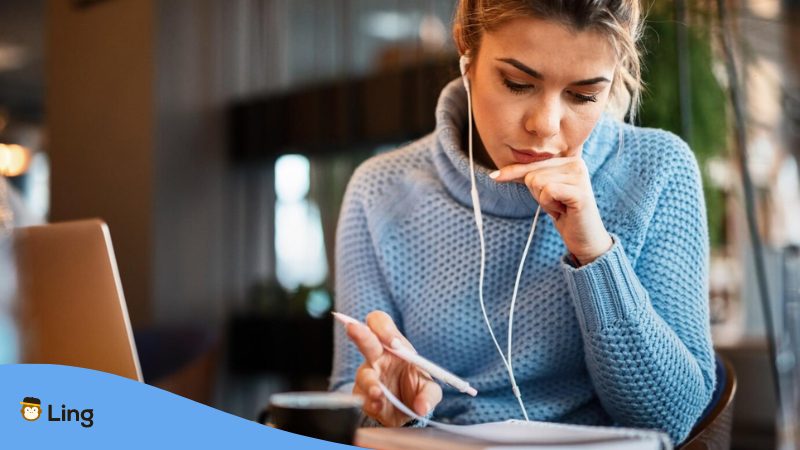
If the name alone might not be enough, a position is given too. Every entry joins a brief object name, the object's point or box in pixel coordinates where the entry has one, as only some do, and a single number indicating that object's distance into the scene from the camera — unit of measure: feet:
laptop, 2.85
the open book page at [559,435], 1.92
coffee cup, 2.20
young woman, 2.92
